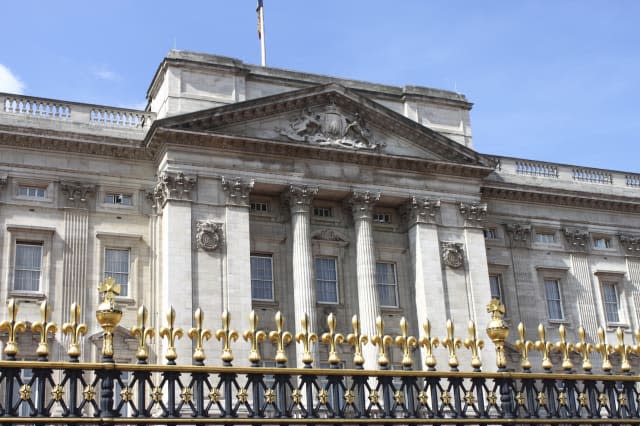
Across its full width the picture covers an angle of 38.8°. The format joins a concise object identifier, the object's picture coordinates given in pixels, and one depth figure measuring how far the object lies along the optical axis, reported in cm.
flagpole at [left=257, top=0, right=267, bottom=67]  4231
